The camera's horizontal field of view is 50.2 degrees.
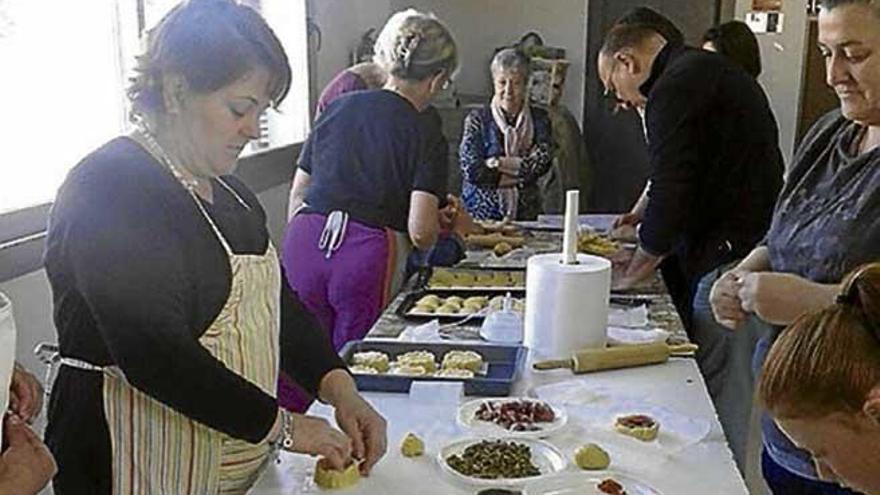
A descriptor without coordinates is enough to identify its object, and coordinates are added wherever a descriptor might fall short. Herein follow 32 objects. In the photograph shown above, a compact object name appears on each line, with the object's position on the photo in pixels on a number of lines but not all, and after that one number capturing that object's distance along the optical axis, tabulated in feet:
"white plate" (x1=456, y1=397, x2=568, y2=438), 4.87
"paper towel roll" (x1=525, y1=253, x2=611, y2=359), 5.84
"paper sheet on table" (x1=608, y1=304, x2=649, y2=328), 6.77
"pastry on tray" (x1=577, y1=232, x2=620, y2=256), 8.75
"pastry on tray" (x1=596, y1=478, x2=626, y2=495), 4.24
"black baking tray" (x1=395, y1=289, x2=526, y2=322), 6.92
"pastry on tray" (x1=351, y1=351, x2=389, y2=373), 5.67
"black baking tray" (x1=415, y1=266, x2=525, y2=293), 7.63
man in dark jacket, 7.84
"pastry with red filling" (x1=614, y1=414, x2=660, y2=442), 4.79
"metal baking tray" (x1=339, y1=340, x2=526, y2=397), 5.42
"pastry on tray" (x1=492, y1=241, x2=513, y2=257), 8.98
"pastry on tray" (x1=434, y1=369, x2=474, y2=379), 5.55
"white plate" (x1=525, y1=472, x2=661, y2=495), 4.24
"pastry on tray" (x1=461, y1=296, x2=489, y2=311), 7.14
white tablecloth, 4.31
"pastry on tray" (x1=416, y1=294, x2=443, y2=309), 7.17
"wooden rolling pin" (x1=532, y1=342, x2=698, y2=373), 5.77
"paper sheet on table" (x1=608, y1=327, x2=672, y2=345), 6.27
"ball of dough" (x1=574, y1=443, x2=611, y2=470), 4.49
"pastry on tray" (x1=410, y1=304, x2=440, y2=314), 7.03
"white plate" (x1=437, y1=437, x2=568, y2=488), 4.29
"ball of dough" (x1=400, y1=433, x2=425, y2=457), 4.60
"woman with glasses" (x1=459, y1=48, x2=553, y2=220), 12.20
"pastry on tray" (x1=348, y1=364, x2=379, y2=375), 5.57
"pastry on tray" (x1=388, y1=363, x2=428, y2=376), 5.56
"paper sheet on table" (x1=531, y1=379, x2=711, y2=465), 4.71
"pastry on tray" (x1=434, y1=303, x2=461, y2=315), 7.00
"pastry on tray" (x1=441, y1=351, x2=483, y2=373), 5.69
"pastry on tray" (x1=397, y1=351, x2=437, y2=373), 5.67
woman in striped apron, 3.89
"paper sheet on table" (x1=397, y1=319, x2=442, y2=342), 6.41
